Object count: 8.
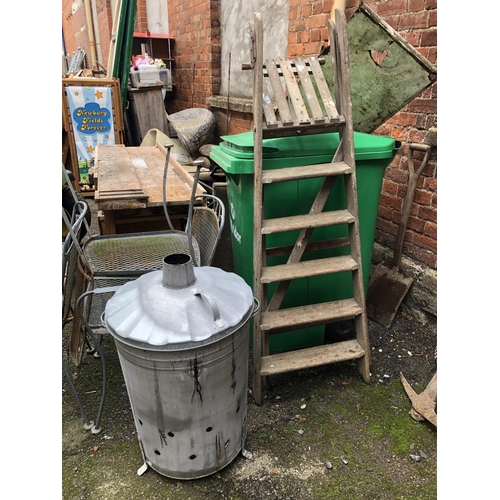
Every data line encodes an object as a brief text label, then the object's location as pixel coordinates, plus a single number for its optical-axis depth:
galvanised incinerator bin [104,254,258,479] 1.75
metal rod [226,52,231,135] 6.15
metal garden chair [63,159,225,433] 2.61
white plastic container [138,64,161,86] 7.32
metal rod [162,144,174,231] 2.75
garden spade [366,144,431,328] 3.20
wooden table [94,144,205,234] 2.86
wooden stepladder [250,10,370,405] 2.35
